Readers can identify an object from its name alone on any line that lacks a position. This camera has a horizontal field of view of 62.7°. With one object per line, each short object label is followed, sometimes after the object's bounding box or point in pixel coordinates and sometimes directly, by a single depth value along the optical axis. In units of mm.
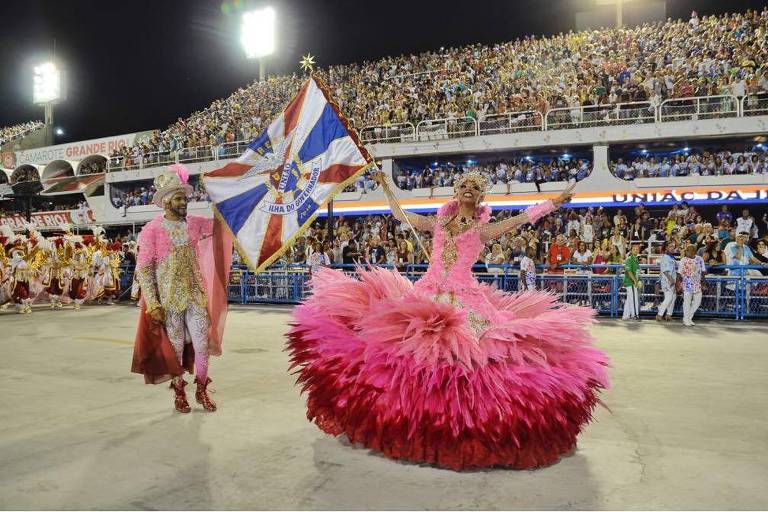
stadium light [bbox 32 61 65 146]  50562
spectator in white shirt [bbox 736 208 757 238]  16370
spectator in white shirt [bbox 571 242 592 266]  12722
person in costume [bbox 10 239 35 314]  14125
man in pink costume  5219
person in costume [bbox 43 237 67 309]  15242
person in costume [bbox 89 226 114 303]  16562
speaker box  24500
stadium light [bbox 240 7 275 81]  37781
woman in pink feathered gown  3758
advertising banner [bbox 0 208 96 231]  32719
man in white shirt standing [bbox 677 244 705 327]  11234
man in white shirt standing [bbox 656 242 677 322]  11469
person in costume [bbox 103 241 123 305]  16719
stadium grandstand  18656
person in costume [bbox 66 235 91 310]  15508
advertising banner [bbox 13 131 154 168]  40188
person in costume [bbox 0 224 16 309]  14320
